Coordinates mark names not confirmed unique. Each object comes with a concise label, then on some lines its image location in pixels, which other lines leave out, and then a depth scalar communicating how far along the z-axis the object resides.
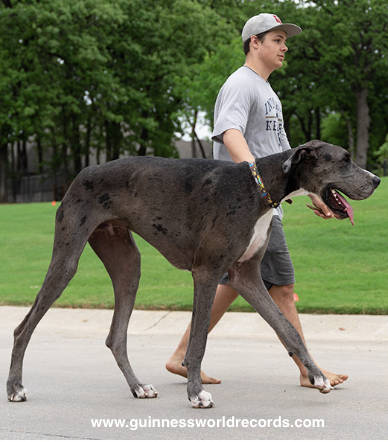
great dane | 4.25
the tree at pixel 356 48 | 40.78
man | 4.88
